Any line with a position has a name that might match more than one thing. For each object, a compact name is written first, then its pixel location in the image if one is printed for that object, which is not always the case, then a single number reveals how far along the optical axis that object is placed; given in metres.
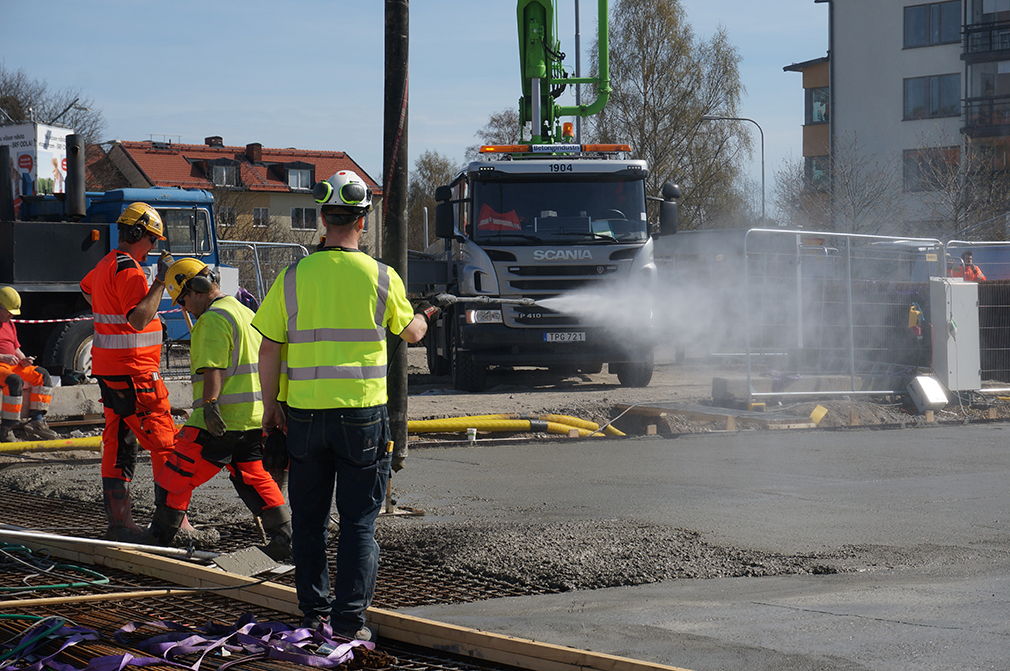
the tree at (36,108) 44.34
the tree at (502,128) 58.16
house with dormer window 62.22
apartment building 41.34
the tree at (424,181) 68.62
